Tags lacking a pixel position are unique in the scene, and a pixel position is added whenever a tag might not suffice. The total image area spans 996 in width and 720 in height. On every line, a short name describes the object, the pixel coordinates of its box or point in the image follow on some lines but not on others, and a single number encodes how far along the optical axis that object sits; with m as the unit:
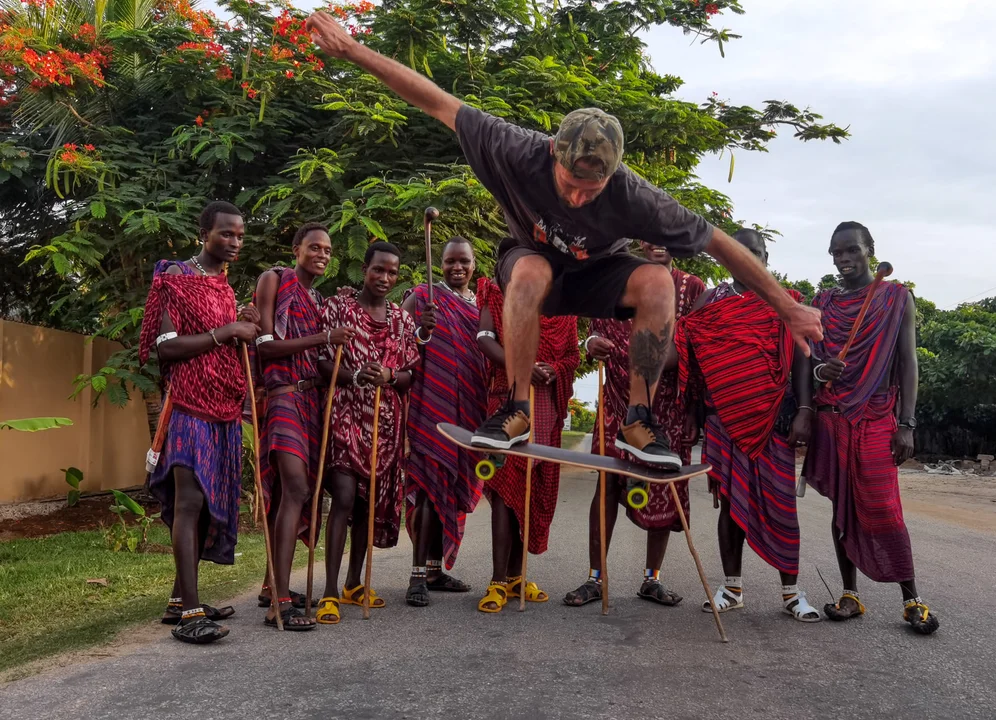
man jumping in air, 3.89
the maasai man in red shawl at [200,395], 4.92
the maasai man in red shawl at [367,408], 5.61
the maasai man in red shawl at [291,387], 5.27
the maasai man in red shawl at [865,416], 5.45
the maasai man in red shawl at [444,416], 6.07
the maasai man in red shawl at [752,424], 5.65
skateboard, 4.43
